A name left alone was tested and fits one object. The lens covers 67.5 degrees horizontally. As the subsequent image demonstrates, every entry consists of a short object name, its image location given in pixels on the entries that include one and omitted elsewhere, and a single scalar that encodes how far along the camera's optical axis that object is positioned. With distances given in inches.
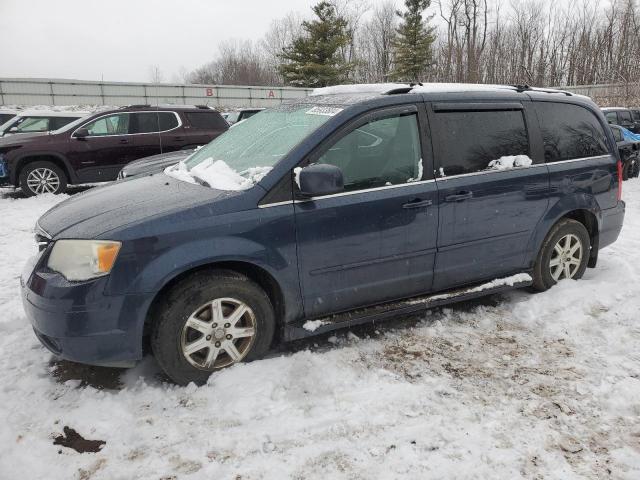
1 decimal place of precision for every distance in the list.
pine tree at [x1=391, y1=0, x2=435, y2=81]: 1708.9
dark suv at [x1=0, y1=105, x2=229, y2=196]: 362.6
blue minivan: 109.6
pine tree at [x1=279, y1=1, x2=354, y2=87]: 1476.4
